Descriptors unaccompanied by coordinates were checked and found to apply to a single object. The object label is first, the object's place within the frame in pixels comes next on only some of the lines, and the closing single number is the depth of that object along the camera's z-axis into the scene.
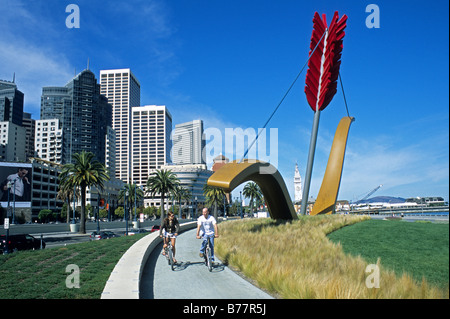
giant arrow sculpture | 23.95
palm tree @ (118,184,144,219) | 70.46
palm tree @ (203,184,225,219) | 59.59
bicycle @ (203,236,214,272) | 8.60
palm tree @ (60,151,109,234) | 39.03
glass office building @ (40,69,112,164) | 165.75
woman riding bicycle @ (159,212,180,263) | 10.20
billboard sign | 78.81
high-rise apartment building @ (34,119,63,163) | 148.12
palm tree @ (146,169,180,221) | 52.09
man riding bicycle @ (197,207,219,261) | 9.36
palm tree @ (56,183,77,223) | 40.72
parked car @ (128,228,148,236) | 43.33
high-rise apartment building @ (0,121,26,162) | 127.76
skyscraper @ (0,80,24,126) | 169.25
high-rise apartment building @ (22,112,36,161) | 157.73
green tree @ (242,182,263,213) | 69.31
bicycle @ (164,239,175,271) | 9.03
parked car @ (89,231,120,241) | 31.03
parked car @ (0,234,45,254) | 19.94
